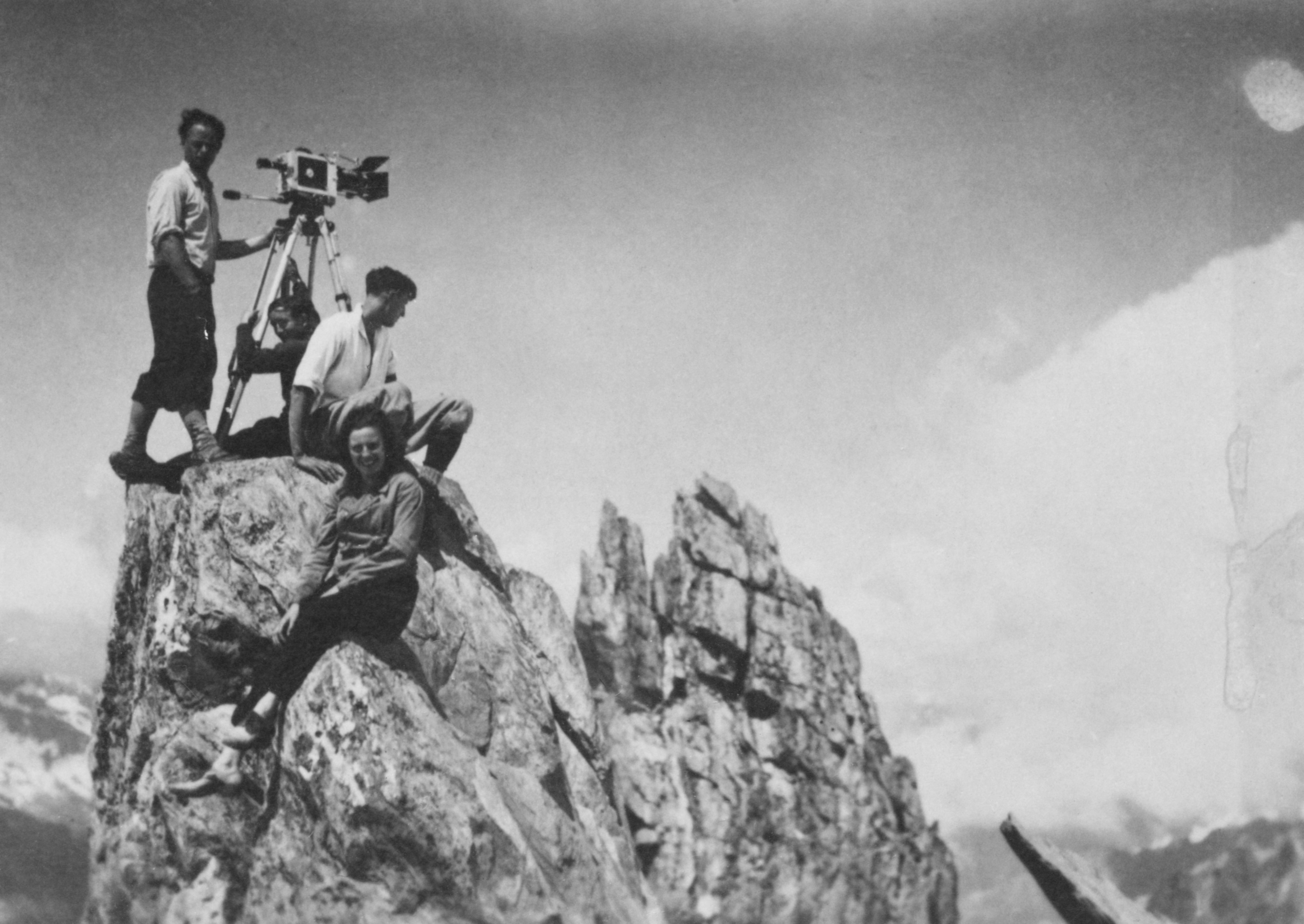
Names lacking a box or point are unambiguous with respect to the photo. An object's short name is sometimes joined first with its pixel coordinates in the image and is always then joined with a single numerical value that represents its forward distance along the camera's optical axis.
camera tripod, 14.03
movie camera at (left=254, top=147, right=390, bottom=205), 14.54
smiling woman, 10.16
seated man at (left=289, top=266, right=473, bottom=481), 12.19
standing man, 13.20
